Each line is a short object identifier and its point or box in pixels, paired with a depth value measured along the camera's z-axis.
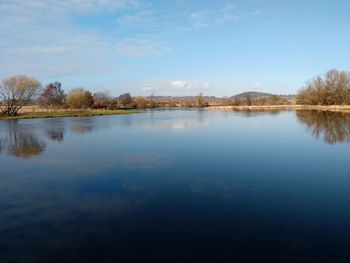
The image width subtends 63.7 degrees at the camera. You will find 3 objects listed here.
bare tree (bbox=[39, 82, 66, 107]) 57.38
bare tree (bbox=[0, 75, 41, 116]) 38.47
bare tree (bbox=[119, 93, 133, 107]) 77.00
